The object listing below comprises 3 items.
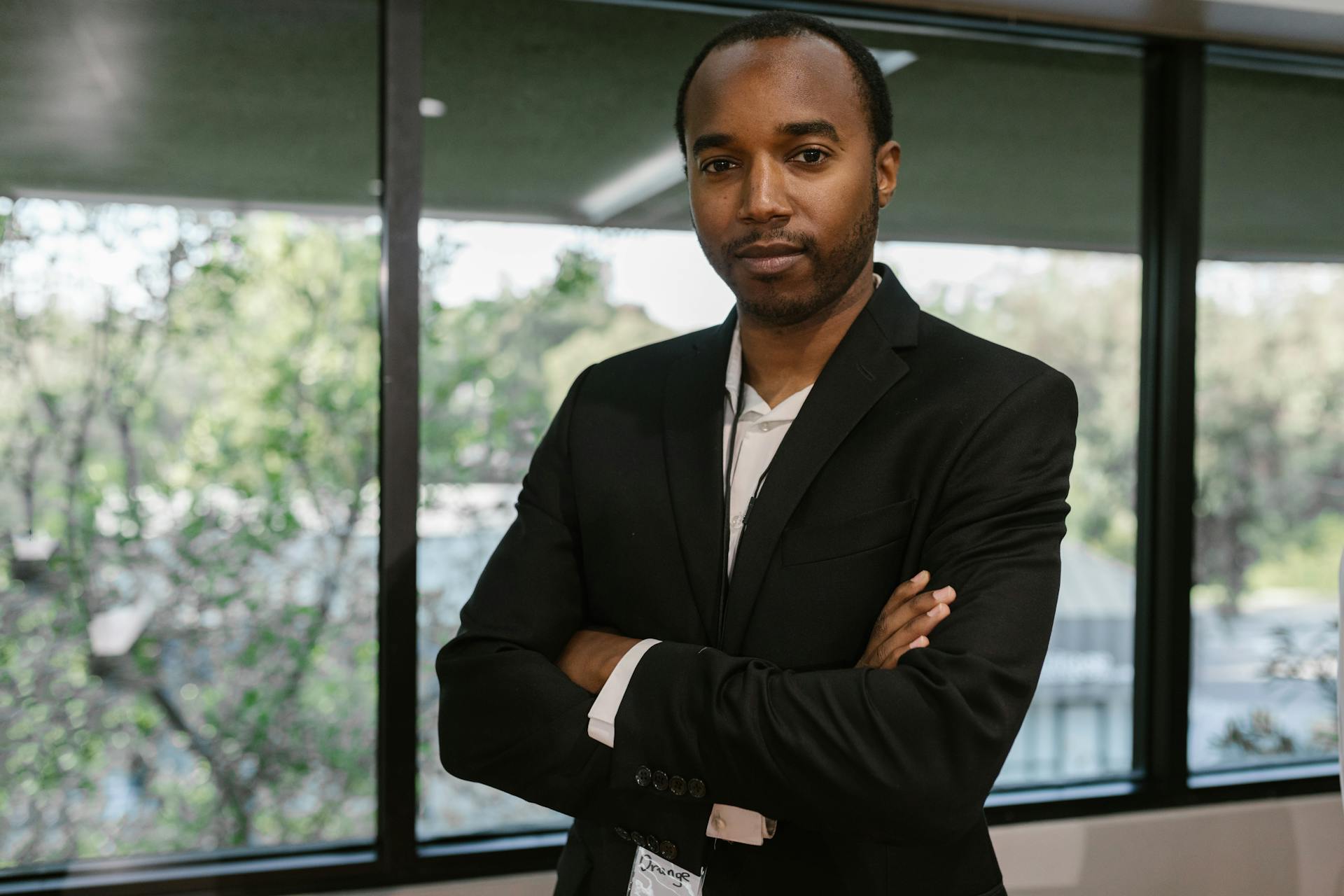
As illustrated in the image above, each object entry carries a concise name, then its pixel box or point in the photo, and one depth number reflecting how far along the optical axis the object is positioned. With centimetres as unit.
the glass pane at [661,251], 235
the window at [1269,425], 280
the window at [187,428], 215
